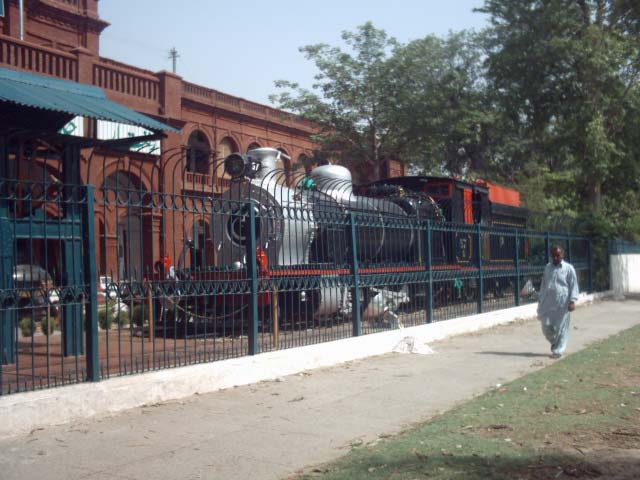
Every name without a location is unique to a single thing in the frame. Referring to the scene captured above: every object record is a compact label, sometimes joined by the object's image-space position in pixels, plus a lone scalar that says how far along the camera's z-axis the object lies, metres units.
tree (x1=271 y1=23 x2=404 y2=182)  27.77
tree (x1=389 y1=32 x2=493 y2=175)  27.69
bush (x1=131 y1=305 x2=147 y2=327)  12.16
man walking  10.97
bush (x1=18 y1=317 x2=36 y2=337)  10.71
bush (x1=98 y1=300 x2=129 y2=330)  6.87
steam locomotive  9.35
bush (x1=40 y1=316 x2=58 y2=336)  11.16
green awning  7.69
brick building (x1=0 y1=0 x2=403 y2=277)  17.48
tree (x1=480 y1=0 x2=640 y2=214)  22.41
